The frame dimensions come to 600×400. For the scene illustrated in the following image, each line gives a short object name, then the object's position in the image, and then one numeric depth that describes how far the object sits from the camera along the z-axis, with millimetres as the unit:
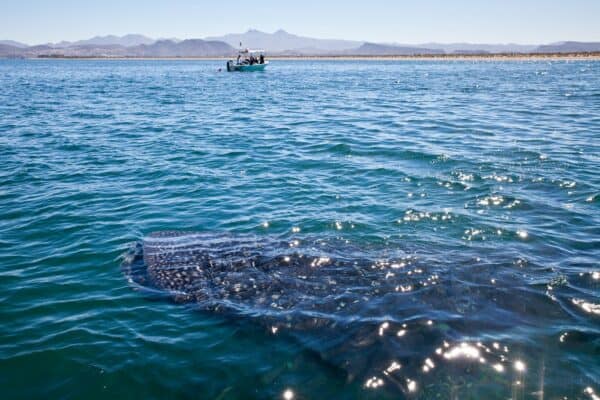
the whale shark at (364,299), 5312
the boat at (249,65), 76688
